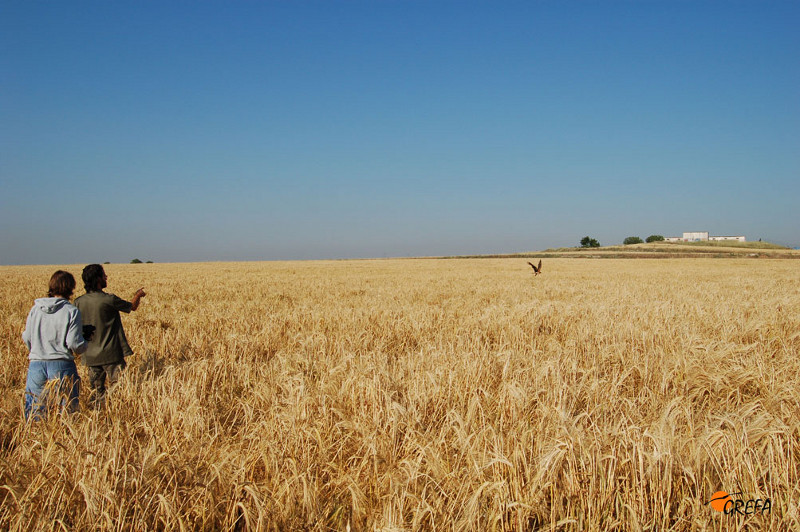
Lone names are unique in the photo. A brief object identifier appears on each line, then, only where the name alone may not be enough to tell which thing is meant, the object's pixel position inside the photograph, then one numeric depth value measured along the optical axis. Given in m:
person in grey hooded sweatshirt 3.82
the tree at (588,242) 150.88
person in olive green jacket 4.34
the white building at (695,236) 154.50
